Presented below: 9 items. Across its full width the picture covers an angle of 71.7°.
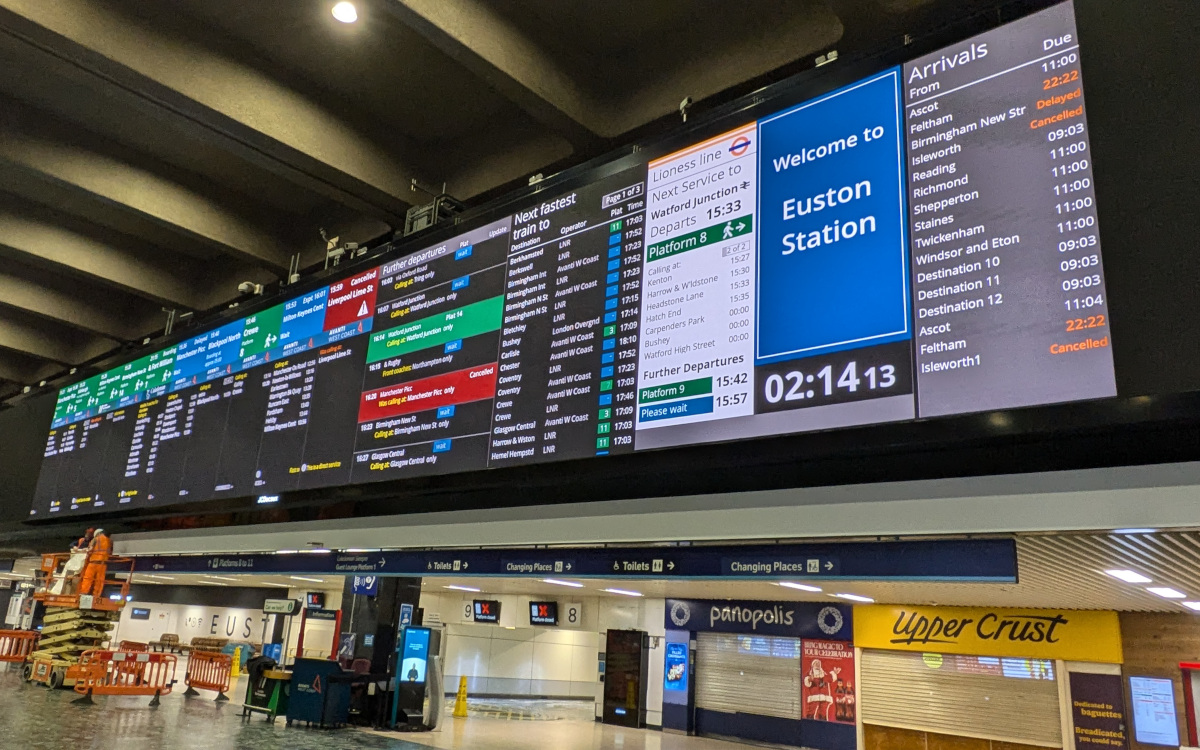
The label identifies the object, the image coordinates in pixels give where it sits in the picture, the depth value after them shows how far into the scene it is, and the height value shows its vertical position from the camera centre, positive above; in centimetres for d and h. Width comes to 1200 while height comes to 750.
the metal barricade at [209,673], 1463 -139
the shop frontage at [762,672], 1357 -75
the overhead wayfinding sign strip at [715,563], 481 +43
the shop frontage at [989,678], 1109 -51
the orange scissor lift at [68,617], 1174 -46
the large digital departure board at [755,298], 350 +172
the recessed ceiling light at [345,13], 578 +397
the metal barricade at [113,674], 1196 -125
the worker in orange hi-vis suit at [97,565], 1134 +30
